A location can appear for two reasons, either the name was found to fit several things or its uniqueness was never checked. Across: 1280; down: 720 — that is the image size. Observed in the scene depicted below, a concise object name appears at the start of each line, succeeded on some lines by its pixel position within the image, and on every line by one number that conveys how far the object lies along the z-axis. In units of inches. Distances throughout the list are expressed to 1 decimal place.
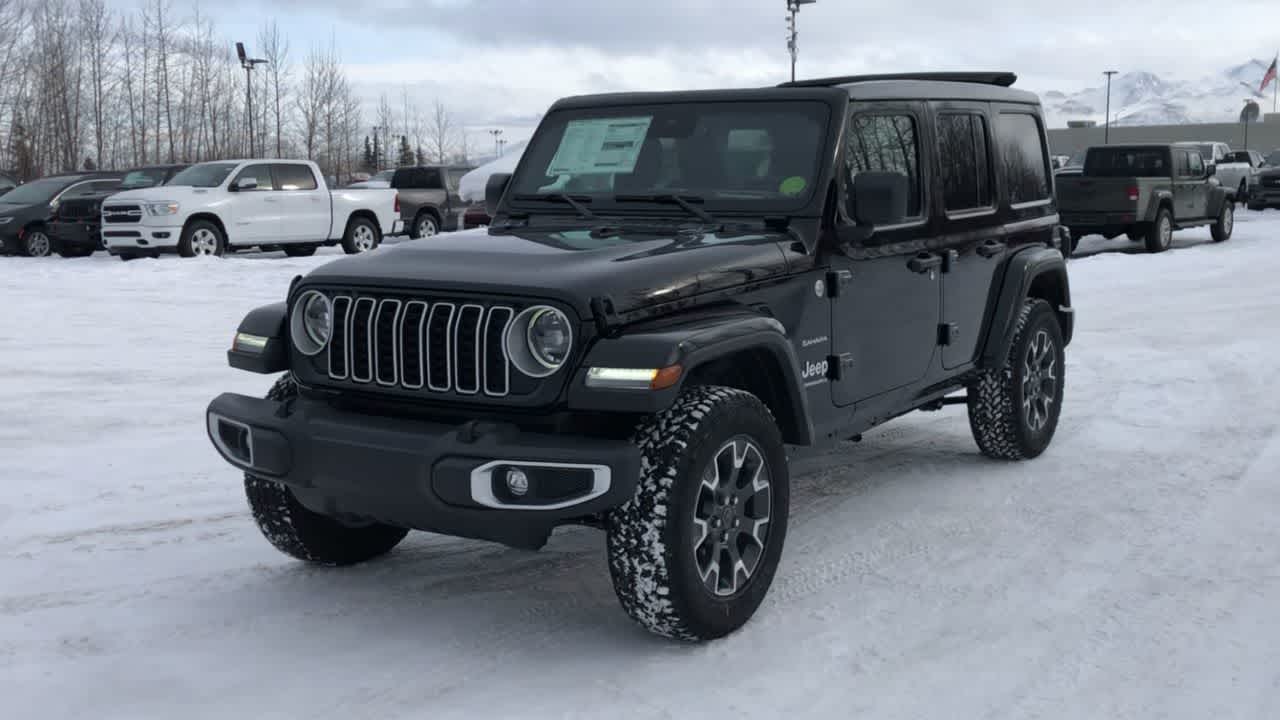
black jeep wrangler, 158.9
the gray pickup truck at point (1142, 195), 800.9
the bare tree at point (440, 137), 3142.2
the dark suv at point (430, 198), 1024.9
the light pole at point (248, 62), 1802.4
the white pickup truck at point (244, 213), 798.5
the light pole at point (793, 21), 1300.4
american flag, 2544.3
